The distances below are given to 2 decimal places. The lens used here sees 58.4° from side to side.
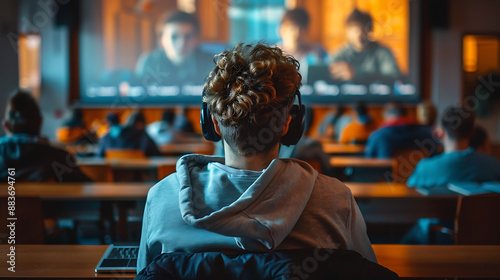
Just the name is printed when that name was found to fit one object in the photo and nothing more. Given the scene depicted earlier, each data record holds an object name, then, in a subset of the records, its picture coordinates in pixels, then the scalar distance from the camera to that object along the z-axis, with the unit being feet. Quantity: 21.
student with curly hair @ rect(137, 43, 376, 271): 3.21
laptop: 4.26
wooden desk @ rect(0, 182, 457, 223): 7.42
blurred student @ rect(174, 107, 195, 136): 24.73
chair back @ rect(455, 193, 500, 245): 6.34
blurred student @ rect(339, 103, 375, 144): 19.40
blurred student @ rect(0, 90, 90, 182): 8.27
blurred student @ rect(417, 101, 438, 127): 14.60
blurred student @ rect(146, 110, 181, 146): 19.56
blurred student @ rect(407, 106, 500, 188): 8.13
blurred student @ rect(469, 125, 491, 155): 10.51
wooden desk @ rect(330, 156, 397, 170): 12.01
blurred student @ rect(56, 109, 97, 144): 19.83
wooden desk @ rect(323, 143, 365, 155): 15.66
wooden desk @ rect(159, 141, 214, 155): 15.93
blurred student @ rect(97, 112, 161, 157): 14.67
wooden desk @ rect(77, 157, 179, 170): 11.98
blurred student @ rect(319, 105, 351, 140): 24.38
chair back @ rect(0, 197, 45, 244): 6.08
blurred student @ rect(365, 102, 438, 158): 13.97
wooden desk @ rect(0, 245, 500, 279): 4.19
